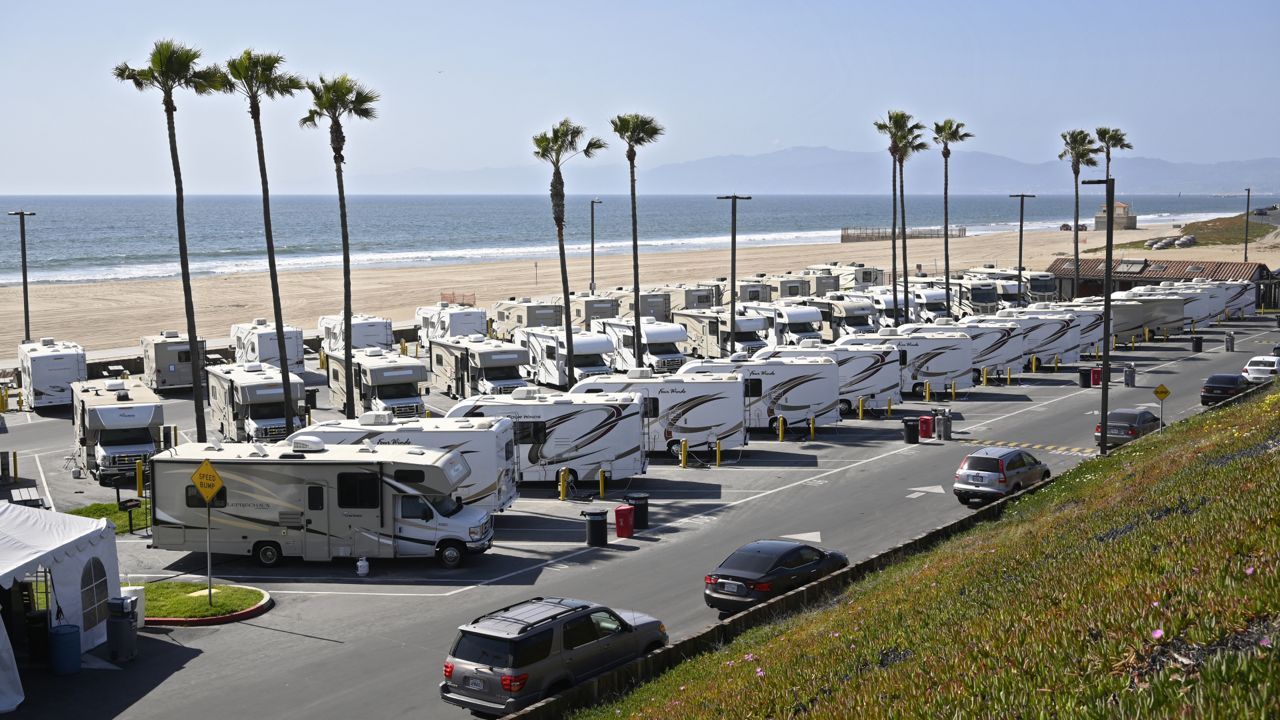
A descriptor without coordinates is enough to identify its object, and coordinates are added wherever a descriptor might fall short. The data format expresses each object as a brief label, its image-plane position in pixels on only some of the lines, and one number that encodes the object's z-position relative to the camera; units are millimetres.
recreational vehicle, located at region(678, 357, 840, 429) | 36094
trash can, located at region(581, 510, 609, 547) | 24297
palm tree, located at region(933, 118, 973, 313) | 63562
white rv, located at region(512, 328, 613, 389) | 42906
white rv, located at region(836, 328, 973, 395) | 43031
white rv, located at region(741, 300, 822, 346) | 48844
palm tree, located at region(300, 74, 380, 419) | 34156
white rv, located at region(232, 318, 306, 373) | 44406
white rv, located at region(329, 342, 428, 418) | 36375
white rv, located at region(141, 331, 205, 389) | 43969
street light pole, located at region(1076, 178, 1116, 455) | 28994
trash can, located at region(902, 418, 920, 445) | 34750
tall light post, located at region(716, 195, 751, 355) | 47281
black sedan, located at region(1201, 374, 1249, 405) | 38844
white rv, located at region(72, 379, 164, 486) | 30641
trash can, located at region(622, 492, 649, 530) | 25781
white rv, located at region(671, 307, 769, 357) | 48219
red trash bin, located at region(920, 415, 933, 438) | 35656
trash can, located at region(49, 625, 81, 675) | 17188
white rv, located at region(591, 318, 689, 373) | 44625
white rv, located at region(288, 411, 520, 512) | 25859
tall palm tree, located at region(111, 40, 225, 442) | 30078
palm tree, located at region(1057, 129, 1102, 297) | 71312
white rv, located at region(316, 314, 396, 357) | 47281
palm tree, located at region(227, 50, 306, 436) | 32062
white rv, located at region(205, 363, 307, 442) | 33625
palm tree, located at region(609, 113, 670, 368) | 45656
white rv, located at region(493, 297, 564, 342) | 52656
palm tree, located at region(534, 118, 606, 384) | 40719
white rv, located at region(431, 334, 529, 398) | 39906
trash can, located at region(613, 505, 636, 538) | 25062
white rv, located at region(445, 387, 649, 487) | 29547
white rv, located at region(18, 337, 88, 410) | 41031
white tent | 16750
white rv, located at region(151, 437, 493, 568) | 23156
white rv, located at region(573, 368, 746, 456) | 32750
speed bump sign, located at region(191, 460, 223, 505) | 21328
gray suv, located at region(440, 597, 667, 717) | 14773
